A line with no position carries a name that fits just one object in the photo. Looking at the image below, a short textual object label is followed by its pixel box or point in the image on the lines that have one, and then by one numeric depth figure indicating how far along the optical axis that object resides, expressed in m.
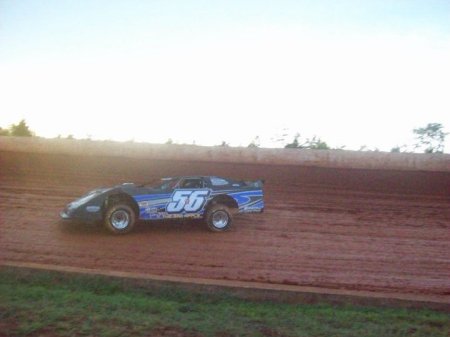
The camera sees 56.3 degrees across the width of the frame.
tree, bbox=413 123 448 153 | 38.91
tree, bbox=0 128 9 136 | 30.24
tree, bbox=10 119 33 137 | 30.28
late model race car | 9.64
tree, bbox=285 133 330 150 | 29.55
